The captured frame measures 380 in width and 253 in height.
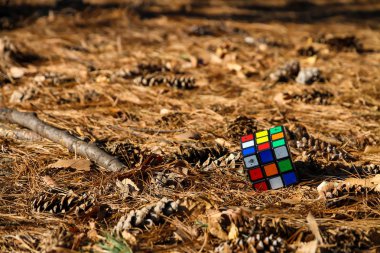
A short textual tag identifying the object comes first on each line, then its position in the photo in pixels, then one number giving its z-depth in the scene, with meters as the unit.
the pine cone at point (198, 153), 5.27
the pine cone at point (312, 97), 7.09
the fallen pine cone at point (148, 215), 4.05
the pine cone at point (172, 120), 6.20
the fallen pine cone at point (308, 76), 7.80
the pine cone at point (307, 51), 9.20
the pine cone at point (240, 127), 5.86
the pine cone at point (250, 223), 3.90
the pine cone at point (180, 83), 7.53
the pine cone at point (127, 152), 5.17
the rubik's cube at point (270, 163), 4.62
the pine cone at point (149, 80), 7.52
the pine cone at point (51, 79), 7.49
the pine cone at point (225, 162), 5.09
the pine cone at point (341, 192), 4.41
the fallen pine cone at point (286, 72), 7.87
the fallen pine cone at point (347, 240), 3.73
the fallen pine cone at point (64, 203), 4.36
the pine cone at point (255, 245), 3.71
